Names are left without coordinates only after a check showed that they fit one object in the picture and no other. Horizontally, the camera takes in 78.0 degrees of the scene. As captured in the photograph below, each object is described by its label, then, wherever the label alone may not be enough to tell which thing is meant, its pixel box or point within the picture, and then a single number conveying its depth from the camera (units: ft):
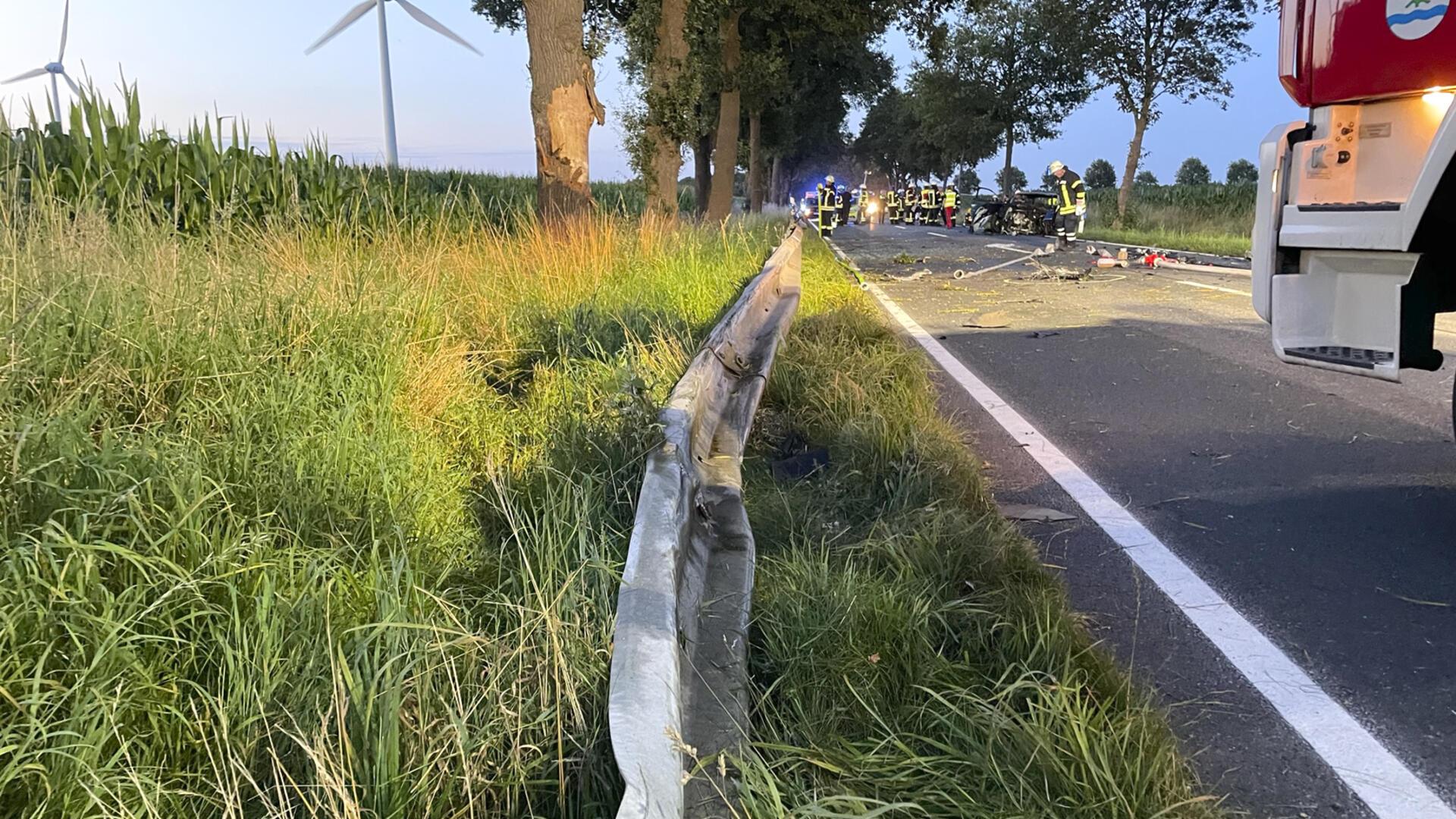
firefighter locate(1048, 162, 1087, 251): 60.95
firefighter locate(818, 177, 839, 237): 78.63
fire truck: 10.10
